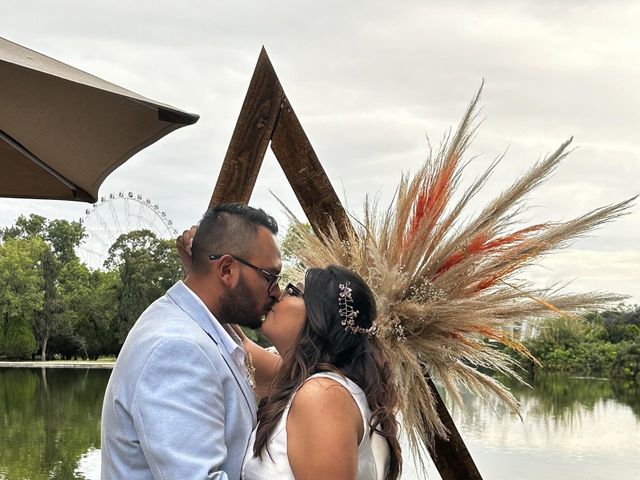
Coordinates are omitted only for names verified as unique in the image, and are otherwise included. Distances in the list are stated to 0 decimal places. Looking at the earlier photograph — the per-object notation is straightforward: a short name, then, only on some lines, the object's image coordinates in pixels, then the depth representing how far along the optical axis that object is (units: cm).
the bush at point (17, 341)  4897
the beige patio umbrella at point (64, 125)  266
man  183
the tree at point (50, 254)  4897
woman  193
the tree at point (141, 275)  4603
